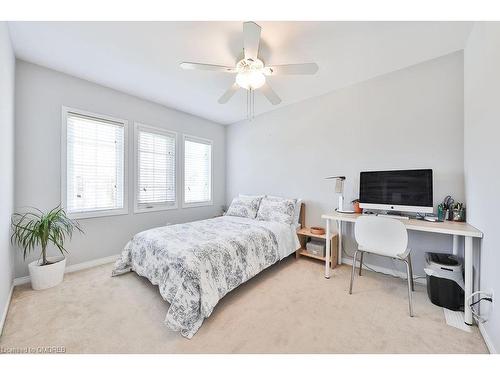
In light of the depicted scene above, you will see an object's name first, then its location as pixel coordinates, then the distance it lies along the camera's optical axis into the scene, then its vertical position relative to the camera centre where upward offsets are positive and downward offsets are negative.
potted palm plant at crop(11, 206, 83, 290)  2.04 -0.55
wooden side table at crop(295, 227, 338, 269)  2.65 -0.81
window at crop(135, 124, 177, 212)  3.11 +0.28
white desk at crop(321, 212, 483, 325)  1.54 -0.35
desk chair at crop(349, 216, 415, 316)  1.76 -0.46
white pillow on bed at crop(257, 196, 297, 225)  2.97 -0.36
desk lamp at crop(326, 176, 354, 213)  2.60 -0.02
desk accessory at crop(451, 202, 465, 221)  1.94 -0.23
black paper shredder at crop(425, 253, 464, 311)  1.71 -0.83
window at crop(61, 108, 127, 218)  2.50 +0.28
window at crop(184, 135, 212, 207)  3.80 +0.29
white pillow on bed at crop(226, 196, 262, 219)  3.31 -0.35
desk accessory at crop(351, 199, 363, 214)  2.52 -0.26
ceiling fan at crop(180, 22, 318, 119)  1.55 +1.05
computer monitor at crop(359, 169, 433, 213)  2.04 -0.03
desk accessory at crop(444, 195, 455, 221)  2.03 -0.19
